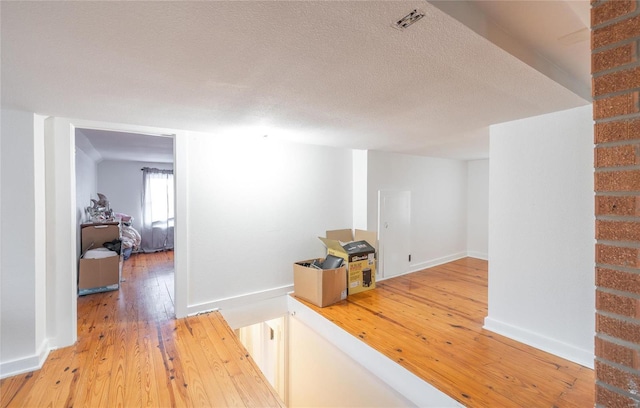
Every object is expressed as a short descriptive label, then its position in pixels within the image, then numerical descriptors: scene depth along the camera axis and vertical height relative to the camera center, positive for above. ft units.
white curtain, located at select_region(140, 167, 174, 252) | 21.42 -0.57
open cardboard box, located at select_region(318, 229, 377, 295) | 11.41 -2.34
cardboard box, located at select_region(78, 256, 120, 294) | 11.73 -3.00
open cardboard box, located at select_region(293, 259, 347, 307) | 10.46 -3.17
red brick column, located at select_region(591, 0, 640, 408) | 3.03 +0.04
